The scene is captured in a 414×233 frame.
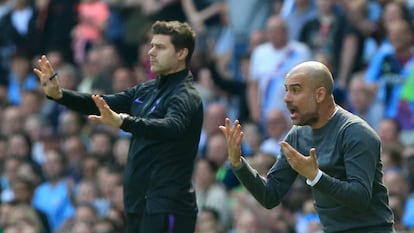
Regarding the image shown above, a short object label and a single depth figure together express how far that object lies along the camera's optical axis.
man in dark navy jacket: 17.50
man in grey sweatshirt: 15.02
